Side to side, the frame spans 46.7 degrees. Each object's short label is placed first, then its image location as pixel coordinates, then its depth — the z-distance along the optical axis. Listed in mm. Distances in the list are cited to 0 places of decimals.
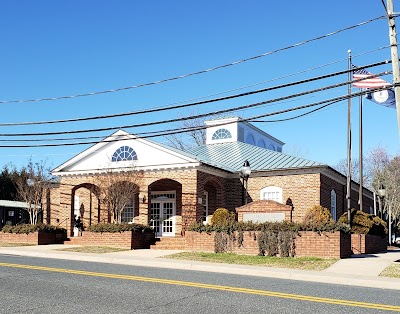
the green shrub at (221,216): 22719
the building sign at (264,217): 21359
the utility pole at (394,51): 14703
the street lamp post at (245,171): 23109
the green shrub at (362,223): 22406
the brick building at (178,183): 25141
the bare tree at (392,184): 46497
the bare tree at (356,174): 59397
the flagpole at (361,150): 28336
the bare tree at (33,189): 29078
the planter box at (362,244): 20719
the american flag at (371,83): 18991
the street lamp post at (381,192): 28422
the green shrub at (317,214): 21266
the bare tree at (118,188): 25000
